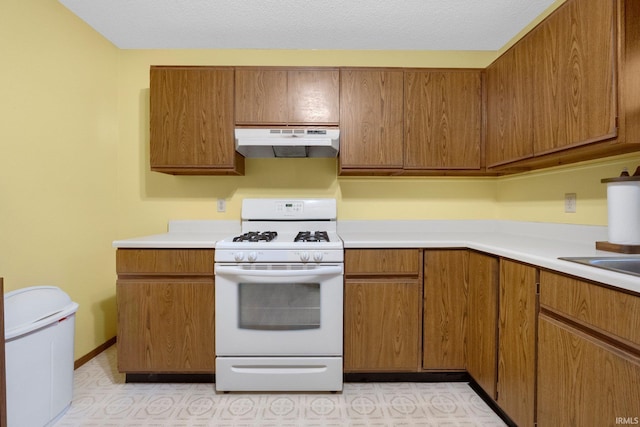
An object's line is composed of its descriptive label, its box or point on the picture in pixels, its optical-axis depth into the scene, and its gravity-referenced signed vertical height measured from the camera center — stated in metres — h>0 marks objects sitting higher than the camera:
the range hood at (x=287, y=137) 1.98 +0.50
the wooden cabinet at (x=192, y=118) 2.03 +0.65
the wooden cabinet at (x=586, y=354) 0.87 -0.48
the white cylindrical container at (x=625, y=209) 1.30 +0.02
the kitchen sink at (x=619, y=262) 1.18 -0.19
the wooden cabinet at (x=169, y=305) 1.78 -0.58
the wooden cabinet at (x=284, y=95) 2.04 +0.81
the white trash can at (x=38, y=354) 1.31 -0.70
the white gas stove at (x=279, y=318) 1.75 -0.64
